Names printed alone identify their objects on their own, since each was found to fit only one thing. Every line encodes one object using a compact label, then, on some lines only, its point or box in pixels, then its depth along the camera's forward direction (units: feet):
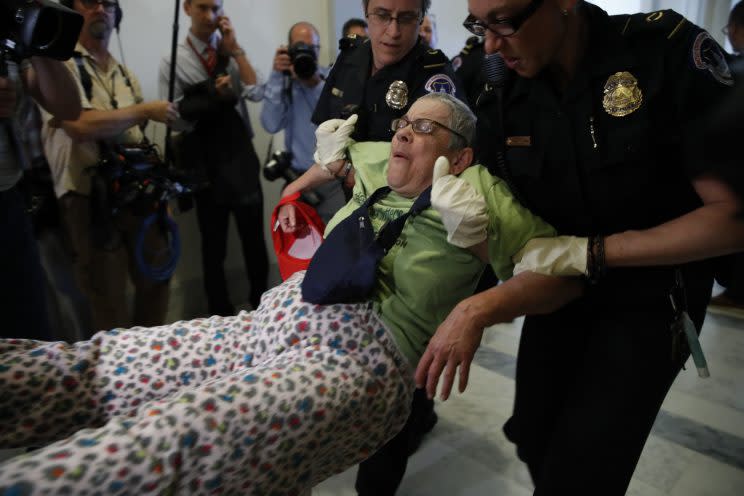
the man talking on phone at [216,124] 8.83
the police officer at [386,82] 5.08
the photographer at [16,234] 4.76
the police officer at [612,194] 3.23
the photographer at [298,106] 8.97
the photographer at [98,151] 7.30
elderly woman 2.91
